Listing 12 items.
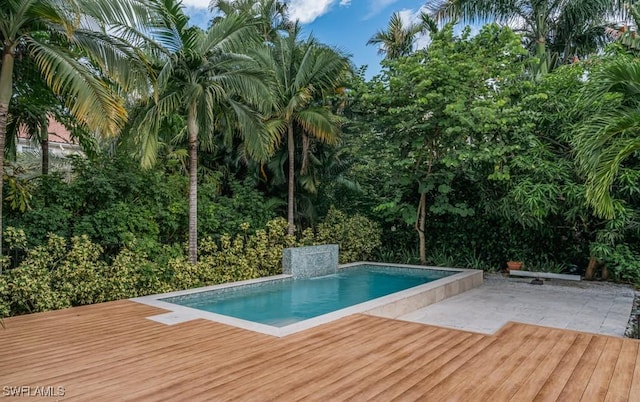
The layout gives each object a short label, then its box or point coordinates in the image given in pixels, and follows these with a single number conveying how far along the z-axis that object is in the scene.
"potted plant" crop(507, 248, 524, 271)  10.59
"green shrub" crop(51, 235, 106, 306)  6.27
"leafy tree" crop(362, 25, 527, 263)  9.12
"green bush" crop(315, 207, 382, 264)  12.08
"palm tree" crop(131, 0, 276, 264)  7.71
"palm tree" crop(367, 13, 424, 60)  15.98
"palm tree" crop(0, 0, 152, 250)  5.24
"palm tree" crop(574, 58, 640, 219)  5.96
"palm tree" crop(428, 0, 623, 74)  12.97
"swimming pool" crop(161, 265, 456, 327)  6.91
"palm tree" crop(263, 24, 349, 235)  10.55
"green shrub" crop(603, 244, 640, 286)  8.13
